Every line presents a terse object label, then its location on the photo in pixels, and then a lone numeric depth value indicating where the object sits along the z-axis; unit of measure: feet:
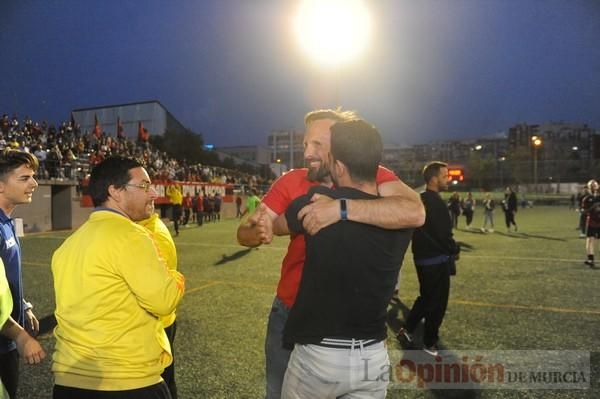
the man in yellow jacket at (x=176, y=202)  66.74
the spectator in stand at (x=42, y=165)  69.42
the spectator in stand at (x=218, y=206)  101.55
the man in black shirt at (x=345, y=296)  6.43
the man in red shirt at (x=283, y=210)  7.94
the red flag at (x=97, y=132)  104.23
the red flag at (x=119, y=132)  118.83
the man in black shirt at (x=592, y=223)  37.27
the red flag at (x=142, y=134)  126.11
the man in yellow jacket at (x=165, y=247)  10.40
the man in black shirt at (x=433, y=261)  17.08
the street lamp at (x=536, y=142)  128.76
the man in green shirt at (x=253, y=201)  56.95
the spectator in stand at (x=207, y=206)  96.27
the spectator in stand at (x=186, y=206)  86.43
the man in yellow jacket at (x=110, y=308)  6.95
